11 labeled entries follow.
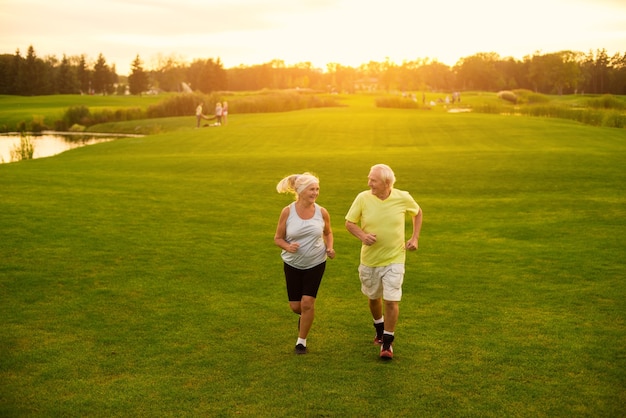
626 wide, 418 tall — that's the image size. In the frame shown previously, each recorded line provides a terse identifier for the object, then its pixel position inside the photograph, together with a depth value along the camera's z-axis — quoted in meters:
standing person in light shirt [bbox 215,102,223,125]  51.47
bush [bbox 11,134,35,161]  37.98
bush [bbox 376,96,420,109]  71.50
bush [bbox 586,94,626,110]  51.31
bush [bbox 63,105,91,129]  68.31
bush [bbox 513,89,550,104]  78.09
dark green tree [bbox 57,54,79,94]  102.75
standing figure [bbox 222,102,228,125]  51.41
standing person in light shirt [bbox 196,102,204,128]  52.22
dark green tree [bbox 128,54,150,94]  140.00
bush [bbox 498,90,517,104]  88.62
